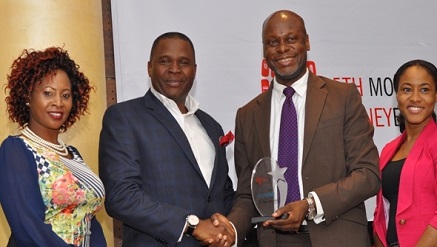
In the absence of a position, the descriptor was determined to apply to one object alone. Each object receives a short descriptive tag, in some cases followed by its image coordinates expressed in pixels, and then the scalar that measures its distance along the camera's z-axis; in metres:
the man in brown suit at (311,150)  3.29
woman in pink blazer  3.57
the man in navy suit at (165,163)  3.27
